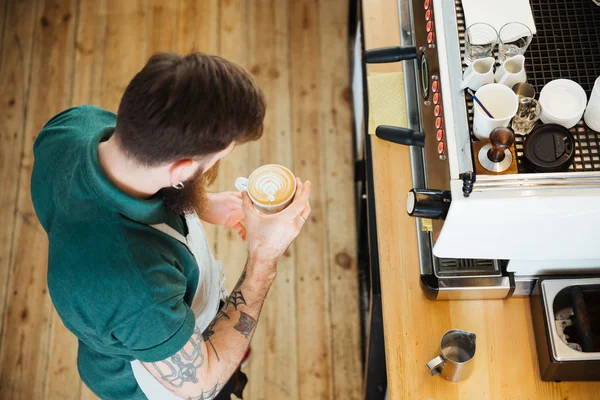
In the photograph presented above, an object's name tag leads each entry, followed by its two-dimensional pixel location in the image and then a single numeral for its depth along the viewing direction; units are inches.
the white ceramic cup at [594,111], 48.3
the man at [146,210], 44.2
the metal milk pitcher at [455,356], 57.4
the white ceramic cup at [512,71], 51.0
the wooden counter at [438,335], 59.4
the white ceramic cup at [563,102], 49.9
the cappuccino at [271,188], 58.4
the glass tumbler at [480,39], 53.6
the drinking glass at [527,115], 50.9
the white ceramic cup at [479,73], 50.9
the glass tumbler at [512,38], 53.3
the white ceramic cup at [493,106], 49.2
